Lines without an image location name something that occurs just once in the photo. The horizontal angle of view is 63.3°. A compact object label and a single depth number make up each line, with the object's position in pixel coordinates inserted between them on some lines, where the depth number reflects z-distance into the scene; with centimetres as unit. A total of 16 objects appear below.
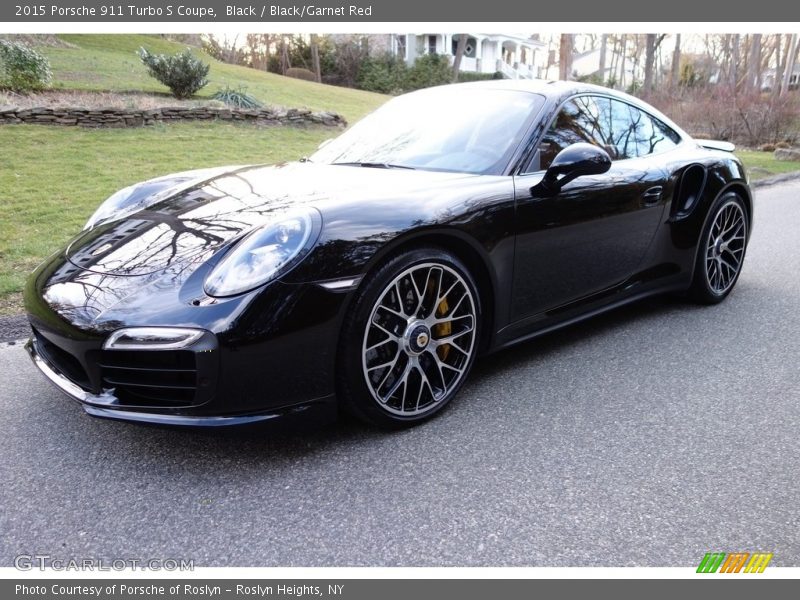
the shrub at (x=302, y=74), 3189
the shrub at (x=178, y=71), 1336
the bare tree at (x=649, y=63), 2303
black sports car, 219
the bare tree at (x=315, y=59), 3133
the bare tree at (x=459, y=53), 2516
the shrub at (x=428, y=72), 3120
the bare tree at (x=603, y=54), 3941
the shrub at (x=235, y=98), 1381
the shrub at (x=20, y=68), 1153
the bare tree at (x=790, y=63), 2321
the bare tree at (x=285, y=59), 3369
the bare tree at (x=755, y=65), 2433
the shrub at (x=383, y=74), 3086
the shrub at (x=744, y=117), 1736
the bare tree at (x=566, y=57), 2769
